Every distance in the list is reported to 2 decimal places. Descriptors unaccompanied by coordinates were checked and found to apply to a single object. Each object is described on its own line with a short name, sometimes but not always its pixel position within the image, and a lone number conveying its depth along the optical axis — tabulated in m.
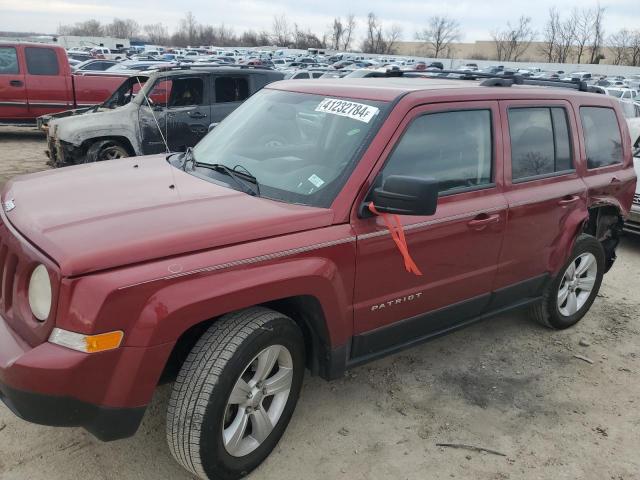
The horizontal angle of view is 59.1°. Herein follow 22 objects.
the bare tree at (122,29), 126.94
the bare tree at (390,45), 93.06
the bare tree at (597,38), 63.00
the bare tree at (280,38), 91.79
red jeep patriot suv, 2.20
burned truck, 8.01
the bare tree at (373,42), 93.06
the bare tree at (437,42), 85.75
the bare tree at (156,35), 116.19
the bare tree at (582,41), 66.32
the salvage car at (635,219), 6.69
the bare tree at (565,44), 67.94
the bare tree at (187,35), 108.56
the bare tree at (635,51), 61.06
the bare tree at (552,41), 68.88
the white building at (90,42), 59.81
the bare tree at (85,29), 119.29
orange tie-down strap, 2.90
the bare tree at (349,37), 97.50
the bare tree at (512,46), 79.06
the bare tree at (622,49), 65.28
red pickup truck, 11.45
